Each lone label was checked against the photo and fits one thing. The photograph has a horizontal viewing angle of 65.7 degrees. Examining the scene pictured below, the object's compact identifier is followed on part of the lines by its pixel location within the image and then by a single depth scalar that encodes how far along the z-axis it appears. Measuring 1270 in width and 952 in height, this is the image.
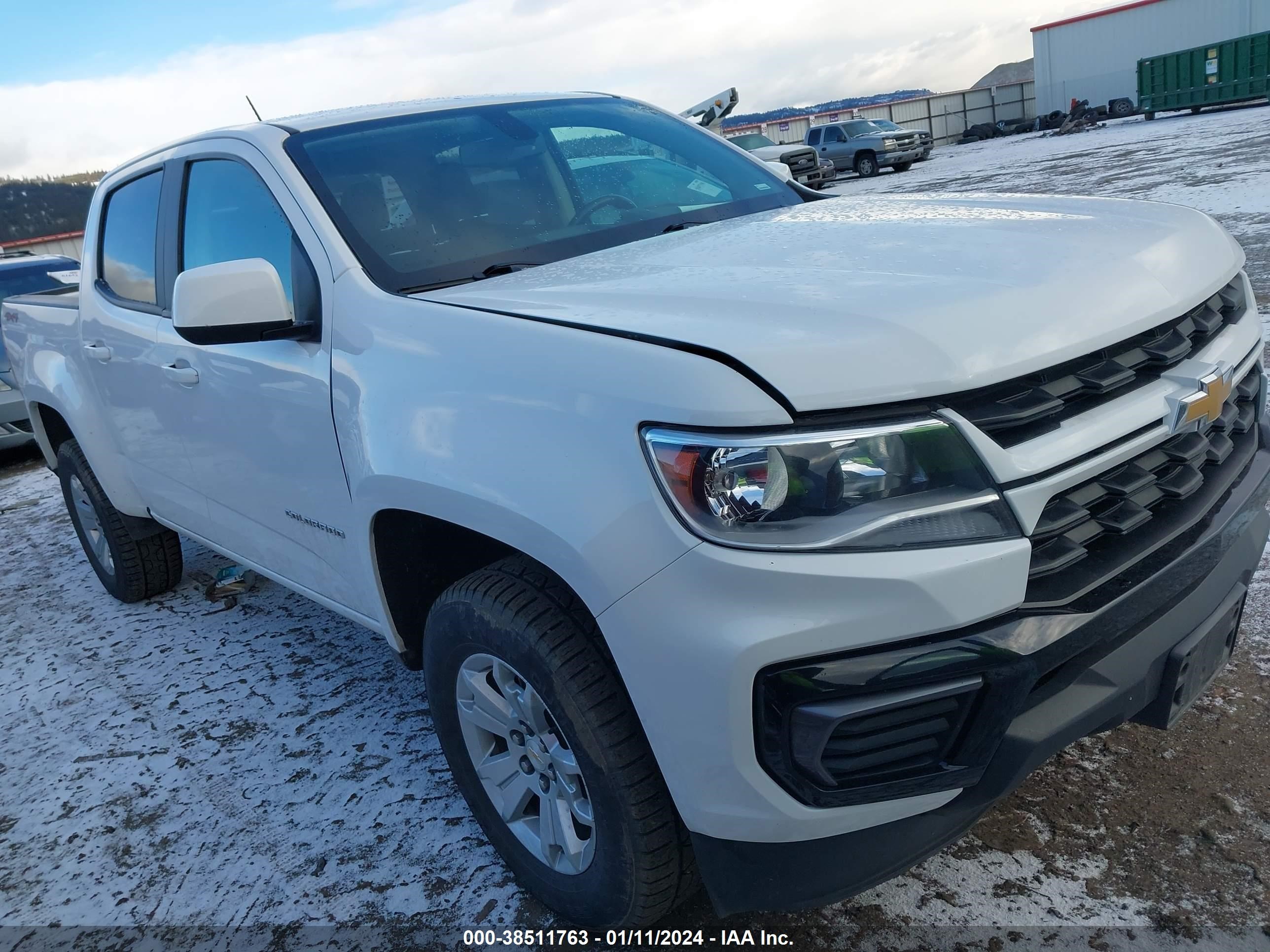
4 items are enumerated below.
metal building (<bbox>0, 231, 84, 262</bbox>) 31.63
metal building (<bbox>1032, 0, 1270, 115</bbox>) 32.62
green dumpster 26.16
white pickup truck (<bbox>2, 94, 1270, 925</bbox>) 1.46
